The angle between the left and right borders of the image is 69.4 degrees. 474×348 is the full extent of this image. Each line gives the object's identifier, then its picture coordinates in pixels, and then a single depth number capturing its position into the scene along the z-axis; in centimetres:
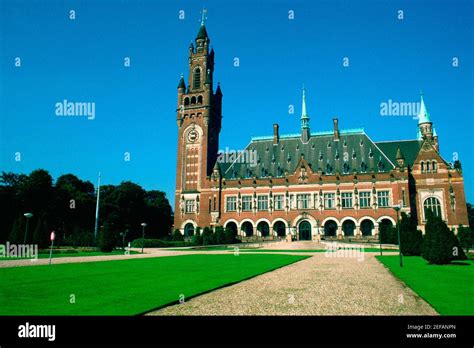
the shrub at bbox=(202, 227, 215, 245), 5712
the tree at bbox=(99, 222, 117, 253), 3812
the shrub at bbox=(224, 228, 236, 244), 6010
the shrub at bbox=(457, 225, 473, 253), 3668
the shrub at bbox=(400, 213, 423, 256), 2958
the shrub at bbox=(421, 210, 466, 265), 2072
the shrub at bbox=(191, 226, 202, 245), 5746
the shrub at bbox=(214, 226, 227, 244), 5856
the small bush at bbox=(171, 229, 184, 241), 6500
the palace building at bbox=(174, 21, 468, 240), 5888
